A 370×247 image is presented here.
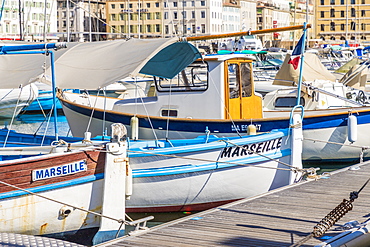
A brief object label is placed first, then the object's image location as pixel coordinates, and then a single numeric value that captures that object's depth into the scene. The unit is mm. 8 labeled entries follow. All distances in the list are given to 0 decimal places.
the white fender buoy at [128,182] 10750
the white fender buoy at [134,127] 14586
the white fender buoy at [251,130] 13820
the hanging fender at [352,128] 16266
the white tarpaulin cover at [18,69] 11930
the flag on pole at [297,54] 14164
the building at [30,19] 85000
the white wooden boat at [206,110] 15172
